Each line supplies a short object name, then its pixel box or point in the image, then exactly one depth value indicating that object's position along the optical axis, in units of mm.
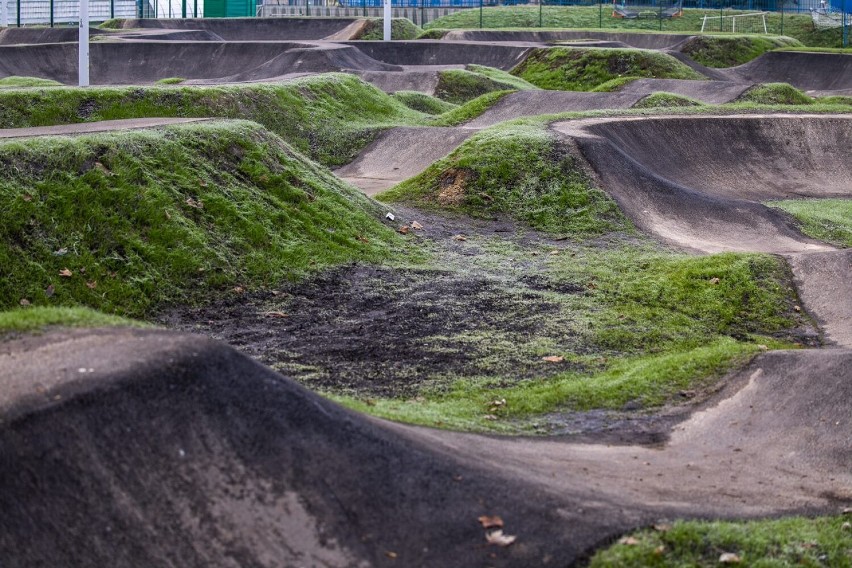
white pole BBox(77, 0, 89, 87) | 19172
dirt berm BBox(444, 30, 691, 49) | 45469
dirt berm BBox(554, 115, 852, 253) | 16531
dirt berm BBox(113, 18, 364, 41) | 47844
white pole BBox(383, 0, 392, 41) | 33944
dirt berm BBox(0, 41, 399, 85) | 34500
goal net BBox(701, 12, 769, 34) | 52531
